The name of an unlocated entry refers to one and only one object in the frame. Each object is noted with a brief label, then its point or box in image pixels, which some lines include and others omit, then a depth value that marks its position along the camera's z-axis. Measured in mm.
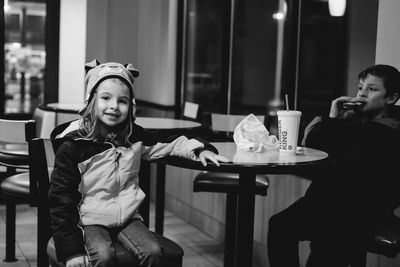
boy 2568
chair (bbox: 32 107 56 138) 4484
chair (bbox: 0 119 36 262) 3307
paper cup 2557
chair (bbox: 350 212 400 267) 2514
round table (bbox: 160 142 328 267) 2336
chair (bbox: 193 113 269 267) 3455
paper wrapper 2652
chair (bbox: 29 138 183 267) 2256
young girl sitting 2205
